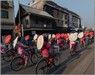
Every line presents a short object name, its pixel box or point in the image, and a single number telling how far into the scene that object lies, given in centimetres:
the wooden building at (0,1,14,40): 1009
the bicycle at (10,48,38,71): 338
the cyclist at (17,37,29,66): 349
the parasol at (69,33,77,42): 510
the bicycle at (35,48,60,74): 308
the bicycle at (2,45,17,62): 445
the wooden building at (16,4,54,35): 1232
